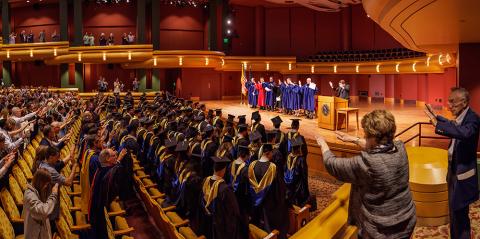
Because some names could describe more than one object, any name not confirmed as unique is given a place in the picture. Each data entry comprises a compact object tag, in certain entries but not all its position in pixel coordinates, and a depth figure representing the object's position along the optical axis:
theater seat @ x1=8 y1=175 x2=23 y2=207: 4.25
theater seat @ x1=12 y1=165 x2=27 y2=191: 4.74
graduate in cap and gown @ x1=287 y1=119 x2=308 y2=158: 6.52
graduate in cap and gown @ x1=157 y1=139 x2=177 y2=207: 5.19
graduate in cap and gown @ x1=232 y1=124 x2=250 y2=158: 6.16
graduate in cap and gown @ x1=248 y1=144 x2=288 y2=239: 4.60
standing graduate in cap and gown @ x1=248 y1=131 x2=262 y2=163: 5.55
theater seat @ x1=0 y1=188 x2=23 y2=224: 3.86
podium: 10.67
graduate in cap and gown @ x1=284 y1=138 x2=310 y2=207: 6.07
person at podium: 13.94
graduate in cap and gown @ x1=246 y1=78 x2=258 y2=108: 17.31
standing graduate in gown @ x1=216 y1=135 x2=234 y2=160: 5.38
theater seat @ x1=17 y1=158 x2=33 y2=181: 5.23
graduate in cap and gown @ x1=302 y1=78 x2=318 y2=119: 13.71
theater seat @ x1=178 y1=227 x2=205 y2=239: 3.77
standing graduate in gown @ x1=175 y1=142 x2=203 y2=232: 4.27
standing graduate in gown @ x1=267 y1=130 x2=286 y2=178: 5.75
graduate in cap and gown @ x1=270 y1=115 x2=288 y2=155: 6.79
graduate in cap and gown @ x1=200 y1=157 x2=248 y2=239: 3.60
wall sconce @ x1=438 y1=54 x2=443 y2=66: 14.55
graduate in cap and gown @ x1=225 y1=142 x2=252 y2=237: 4.62
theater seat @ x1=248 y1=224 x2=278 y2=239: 3.83
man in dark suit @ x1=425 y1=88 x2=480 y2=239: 3.10
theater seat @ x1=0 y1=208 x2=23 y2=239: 3.38
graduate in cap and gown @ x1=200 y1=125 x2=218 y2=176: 5.86
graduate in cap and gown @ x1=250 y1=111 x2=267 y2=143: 7.93
